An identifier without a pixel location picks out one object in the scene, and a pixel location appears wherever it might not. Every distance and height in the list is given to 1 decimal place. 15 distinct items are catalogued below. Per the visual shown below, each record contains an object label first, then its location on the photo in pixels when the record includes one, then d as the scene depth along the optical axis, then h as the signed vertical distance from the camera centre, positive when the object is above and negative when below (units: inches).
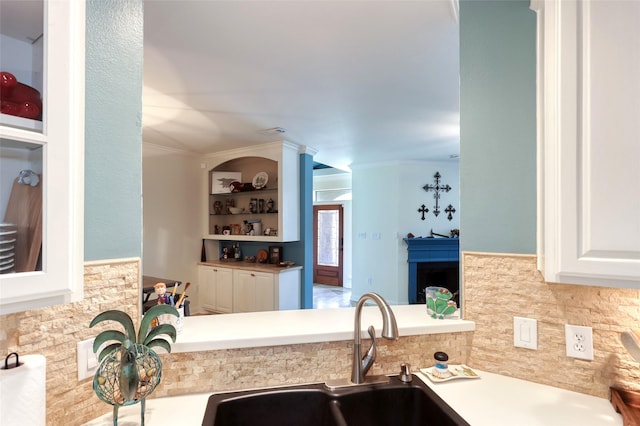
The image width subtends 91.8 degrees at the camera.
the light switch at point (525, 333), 46.1 -17.9
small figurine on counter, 44.8 -12.2
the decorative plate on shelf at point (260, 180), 183.6 +19.8
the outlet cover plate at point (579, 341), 43.1 -17.9
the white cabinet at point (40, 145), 26.1 +5.8
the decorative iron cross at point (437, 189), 218.2 +17.3
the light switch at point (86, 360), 35.9 -17.4
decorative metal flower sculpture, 31.4 -15.8
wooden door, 301.1 -30.2
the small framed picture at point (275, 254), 183.0 -24.6
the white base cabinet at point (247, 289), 163.0 -42.4
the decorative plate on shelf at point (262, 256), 185.9 -25.8
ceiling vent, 142.9 +38.7
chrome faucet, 43.4 -20.3
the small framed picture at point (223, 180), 193.8 +20.8
